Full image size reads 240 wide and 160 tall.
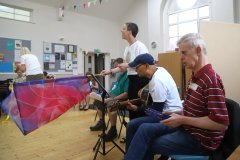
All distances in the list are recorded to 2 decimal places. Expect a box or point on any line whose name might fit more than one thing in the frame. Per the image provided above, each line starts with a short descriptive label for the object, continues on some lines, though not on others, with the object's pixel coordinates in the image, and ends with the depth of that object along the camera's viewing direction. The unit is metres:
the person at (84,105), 5.32
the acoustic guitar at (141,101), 1.91
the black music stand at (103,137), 1.99
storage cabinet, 4.52
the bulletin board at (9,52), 5.41
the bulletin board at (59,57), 6.28
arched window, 6.05
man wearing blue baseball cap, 1.57
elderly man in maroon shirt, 1.06
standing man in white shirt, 2.22
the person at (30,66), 3.66
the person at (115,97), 2.38
